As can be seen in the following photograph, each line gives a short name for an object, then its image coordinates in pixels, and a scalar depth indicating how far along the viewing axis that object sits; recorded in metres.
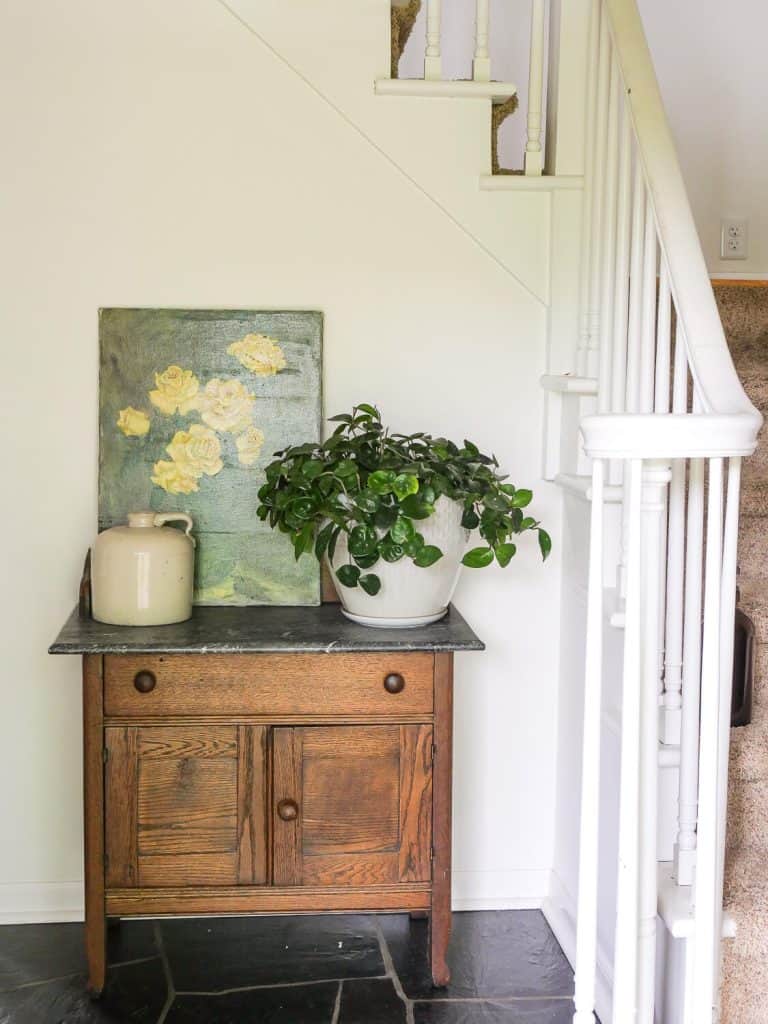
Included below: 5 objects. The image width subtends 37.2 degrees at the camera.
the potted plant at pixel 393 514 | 2.14
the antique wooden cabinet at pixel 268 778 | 2.21
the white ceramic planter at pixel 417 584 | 2.22
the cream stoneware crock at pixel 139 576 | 2.26
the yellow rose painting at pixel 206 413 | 2.52
